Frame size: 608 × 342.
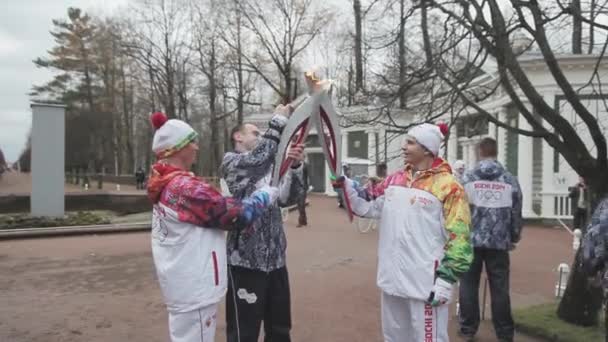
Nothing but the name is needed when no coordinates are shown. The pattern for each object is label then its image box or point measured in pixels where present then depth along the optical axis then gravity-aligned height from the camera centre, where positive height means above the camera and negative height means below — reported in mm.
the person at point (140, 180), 34375 -1032
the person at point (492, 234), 4891 -644
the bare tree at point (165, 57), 37469 +7697
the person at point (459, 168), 8746 -53
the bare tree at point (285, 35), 32844 +8152
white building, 15133 +526
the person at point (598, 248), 2857 -451
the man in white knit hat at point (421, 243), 3152 -484
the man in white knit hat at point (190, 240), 3006 -439
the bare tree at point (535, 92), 5230 +829
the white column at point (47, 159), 14969 +142
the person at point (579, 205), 13094 -1001
